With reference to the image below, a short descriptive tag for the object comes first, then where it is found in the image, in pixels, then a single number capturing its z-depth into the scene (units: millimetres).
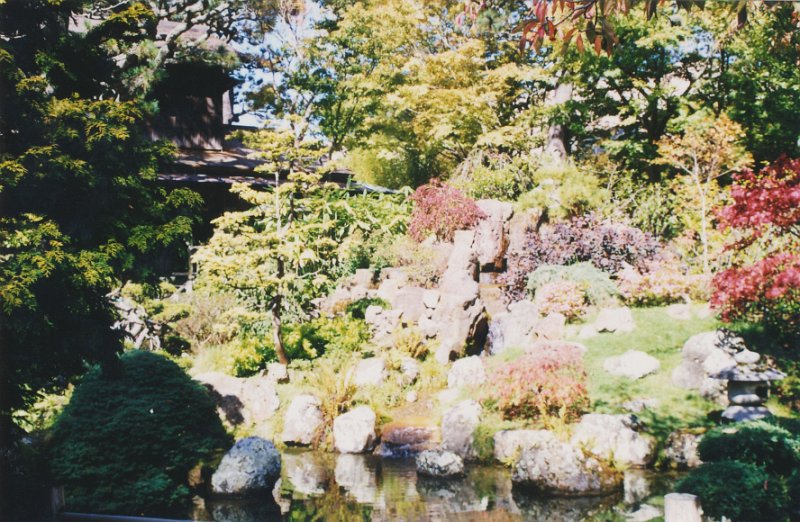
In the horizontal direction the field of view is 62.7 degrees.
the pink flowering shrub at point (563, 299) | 11938
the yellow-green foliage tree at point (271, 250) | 10797
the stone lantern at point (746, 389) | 7094
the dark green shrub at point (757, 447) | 5723
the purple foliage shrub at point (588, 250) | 13680
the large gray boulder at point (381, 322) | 12391
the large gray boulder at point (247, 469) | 7773
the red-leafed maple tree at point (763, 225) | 6391
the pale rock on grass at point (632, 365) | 9703
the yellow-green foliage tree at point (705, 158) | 13961
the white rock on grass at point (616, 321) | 11078
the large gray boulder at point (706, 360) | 8914
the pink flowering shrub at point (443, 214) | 14930
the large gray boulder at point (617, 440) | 8008
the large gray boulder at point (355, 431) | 9484
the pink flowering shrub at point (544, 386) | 8695
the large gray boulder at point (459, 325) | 11789
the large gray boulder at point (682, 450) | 7895
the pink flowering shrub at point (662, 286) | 11773
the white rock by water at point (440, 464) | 8234
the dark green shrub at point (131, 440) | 6352
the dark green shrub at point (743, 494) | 5387
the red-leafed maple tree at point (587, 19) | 3086
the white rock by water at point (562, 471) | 7363
